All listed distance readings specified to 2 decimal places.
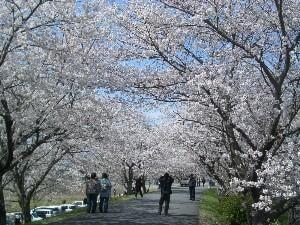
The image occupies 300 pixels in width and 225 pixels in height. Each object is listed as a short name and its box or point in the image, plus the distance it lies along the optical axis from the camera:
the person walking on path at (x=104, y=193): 17.83
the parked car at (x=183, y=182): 73.00
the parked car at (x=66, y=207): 39.86
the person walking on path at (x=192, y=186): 29.12
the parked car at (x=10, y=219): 35.17
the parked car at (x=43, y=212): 35.03
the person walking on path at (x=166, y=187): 17.12
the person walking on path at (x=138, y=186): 31.55
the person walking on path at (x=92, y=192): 17.52
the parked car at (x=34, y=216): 34.11
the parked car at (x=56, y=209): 38.34
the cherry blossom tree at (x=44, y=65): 10.89
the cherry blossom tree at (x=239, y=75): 8.40
